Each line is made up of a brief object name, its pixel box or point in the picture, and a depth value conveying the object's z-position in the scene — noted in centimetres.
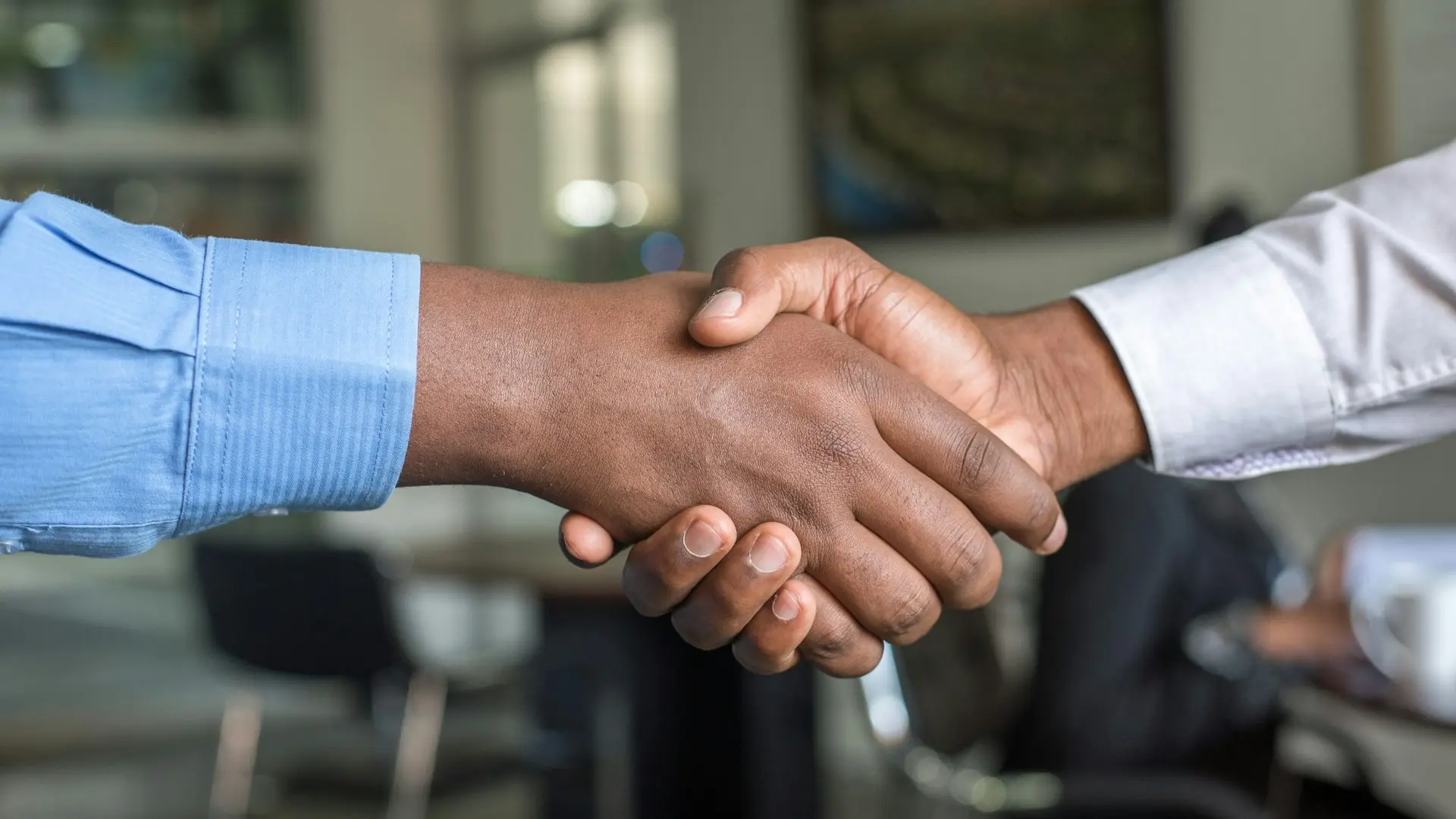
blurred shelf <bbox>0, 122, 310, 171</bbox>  577
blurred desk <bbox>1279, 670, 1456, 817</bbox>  171
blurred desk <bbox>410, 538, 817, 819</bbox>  291
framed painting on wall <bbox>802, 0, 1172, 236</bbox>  346
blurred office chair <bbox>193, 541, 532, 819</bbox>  275
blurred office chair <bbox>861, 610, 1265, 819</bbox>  178
